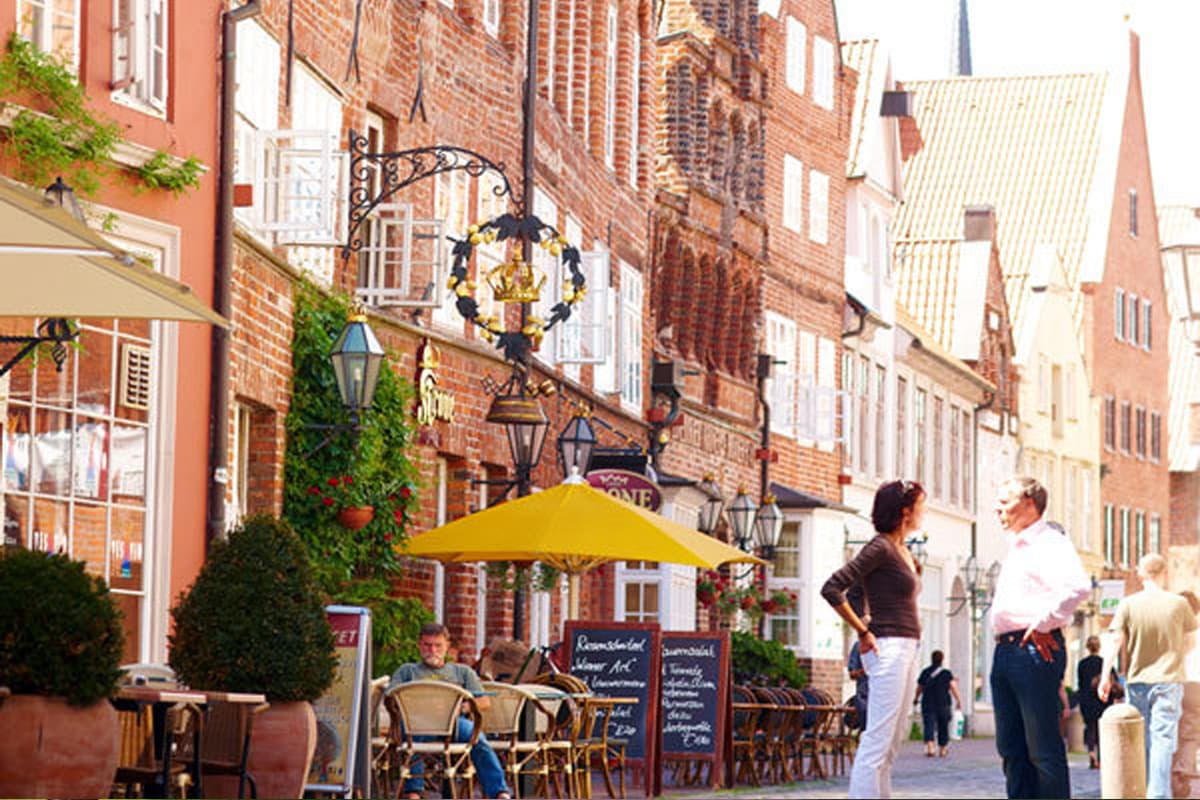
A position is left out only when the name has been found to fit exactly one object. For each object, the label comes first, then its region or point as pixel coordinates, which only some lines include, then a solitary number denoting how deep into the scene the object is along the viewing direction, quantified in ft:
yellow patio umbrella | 63.93
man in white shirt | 40.65
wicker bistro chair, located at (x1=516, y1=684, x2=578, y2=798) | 58.49
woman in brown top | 38.99
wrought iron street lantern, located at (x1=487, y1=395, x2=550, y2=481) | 73.26
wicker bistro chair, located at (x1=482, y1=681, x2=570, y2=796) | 56.70
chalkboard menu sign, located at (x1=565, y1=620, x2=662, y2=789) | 66.64
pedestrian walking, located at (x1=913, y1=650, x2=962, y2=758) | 114.11
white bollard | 43.88
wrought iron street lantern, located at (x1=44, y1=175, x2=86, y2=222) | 46.37
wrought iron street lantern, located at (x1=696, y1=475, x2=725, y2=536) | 105.91
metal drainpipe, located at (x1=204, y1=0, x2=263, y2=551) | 56.95
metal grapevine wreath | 66.44
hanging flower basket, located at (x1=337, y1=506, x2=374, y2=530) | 65.16
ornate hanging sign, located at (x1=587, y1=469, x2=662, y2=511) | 84.74
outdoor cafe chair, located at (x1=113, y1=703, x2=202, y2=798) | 40.91
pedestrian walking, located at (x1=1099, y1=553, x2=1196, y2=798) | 54.24
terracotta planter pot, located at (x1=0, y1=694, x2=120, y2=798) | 36.73
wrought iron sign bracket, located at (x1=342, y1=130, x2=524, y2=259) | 64.63
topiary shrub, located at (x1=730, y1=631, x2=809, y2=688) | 93.50
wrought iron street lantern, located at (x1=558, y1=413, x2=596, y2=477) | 79.61
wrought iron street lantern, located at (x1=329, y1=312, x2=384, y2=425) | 61.57
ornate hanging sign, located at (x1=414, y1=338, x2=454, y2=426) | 73.61
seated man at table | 54.70
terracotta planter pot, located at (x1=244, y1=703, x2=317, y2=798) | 43.57
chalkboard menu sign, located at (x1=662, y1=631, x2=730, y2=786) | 70.74
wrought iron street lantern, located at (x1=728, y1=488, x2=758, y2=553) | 110.22
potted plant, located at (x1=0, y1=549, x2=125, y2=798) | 36.81
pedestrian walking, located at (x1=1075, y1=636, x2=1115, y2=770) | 99.45
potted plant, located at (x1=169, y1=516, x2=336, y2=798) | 43.75
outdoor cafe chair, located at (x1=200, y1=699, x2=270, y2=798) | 42.80
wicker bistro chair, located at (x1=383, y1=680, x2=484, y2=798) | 52.65
